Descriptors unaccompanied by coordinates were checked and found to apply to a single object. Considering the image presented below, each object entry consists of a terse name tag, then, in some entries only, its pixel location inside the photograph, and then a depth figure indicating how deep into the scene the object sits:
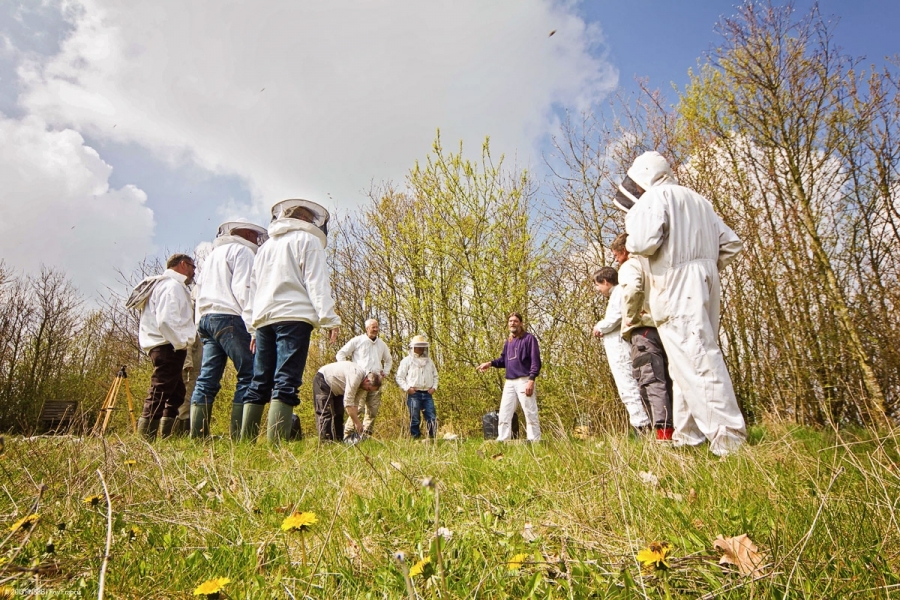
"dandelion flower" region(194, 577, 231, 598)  1.00
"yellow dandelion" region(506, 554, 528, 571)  1.20
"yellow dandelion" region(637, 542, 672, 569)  0.99
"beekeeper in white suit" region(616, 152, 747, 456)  3.14
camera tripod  3.09
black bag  8.74
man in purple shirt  7.07
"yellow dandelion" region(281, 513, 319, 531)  1.12
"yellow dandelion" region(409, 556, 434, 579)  0.97
